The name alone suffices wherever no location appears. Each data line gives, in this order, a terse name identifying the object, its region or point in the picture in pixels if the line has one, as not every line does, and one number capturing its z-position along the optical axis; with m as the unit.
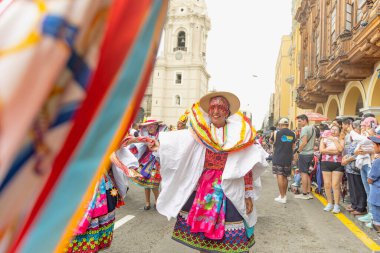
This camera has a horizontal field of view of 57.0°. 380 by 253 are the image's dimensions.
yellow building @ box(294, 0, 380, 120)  9.68
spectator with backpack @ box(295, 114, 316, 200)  8.07
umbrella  14.18
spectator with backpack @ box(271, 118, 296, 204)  7.61
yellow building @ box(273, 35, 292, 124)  40.50
